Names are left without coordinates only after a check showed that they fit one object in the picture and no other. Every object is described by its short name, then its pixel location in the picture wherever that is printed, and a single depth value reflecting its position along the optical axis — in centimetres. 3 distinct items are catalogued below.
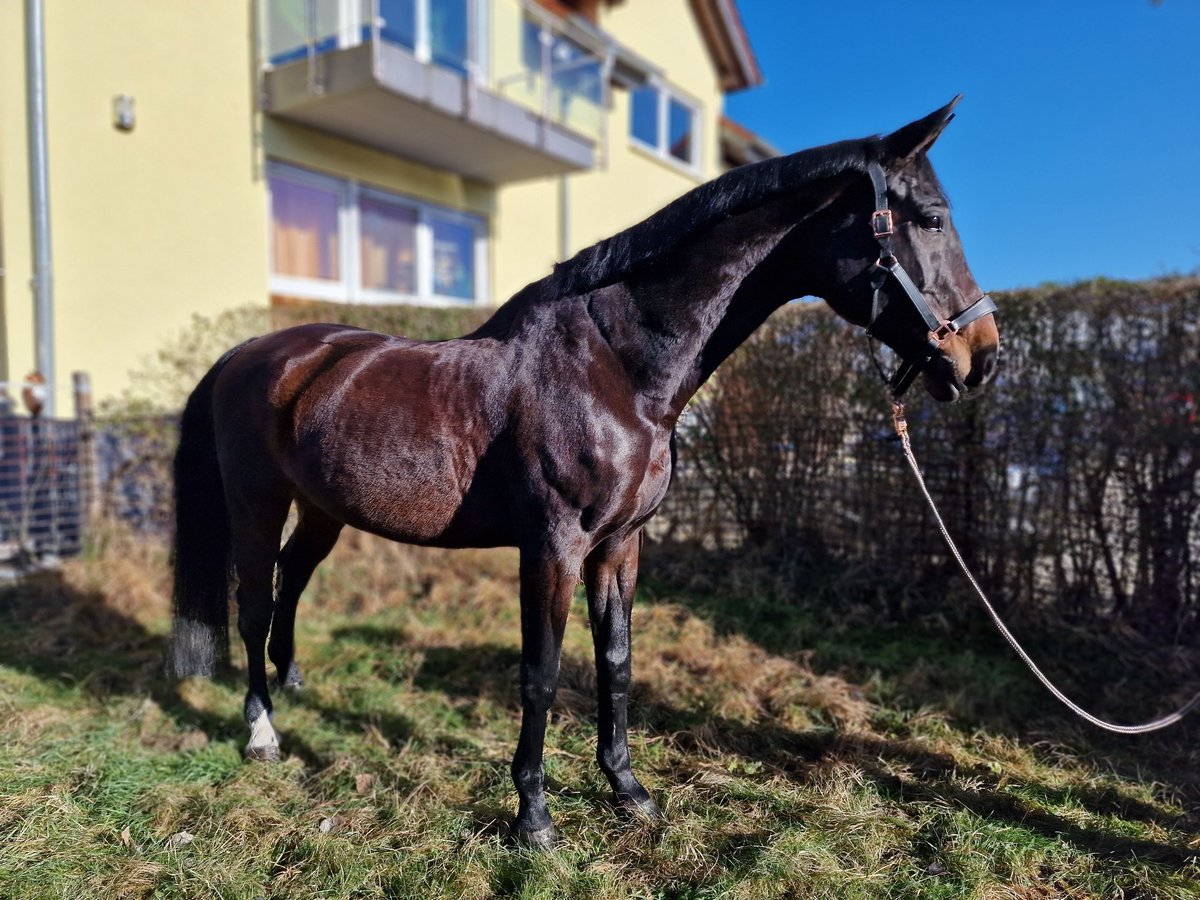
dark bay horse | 221
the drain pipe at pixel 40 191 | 623
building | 668
